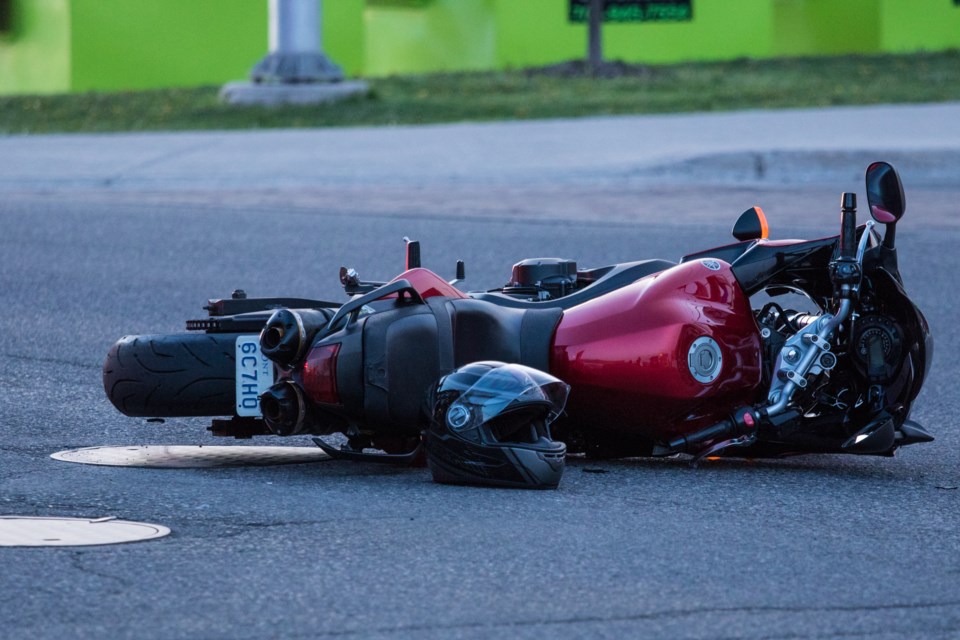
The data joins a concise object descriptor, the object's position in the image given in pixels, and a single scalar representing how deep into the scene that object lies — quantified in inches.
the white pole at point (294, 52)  1660.9
